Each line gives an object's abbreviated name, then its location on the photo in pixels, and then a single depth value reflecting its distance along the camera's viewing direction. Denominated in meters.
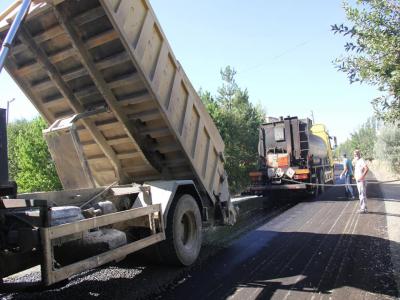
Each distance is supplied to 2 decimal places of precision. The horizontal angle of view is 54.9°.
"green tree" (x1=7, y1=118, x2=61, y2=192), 23.56
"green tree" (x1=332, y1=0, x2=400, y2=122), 4.93
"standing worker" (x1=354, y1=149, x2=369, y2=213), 9.43
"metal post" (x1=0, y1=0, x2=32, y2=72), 3.22
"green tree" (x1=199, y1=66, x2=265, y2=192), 22.89
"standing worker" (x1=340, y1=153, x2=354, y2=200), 12.74
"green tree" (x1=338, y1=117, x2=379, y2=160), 50.70
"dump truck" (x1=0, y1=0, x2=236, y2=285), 3.48
